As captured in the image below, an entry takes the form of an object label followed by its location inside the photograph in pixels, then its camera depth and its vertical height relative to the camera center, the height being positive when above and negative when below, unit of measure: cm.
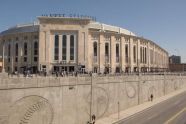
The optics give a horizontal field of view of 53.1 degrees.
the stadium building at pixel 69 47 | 4826 +508
